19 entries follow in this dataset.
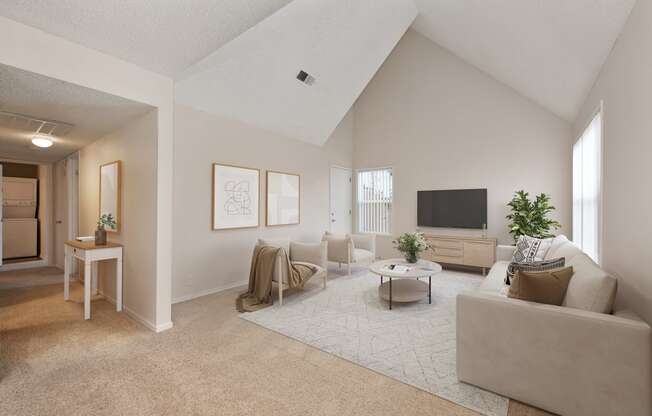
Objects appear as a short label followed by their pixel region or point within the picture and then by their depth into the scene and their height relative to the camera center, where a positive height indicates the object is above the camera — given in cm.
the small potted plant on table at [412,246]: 388 -52
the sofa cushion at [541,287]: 186 -51
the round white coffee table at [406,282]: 344 -106
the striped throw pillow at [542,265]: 237 -48
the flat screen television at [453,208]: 550 -2
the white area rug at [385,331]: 203 -123
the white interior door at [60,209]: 542 -9
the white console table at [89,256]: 311 -58
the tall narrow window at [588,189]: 304 +24
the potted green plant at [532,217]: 457 -15
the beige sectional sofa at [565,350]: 149 -81
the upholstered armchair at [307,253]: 407 -69
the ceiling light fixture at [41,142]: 366 +79
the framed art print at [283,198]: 501 +14
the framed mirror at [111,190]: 346 +19
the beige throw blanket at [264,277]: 358 -90
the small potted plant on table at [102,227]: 347 -27
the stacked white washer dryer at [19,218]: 627 -31
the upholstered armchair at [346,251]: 506 -81
